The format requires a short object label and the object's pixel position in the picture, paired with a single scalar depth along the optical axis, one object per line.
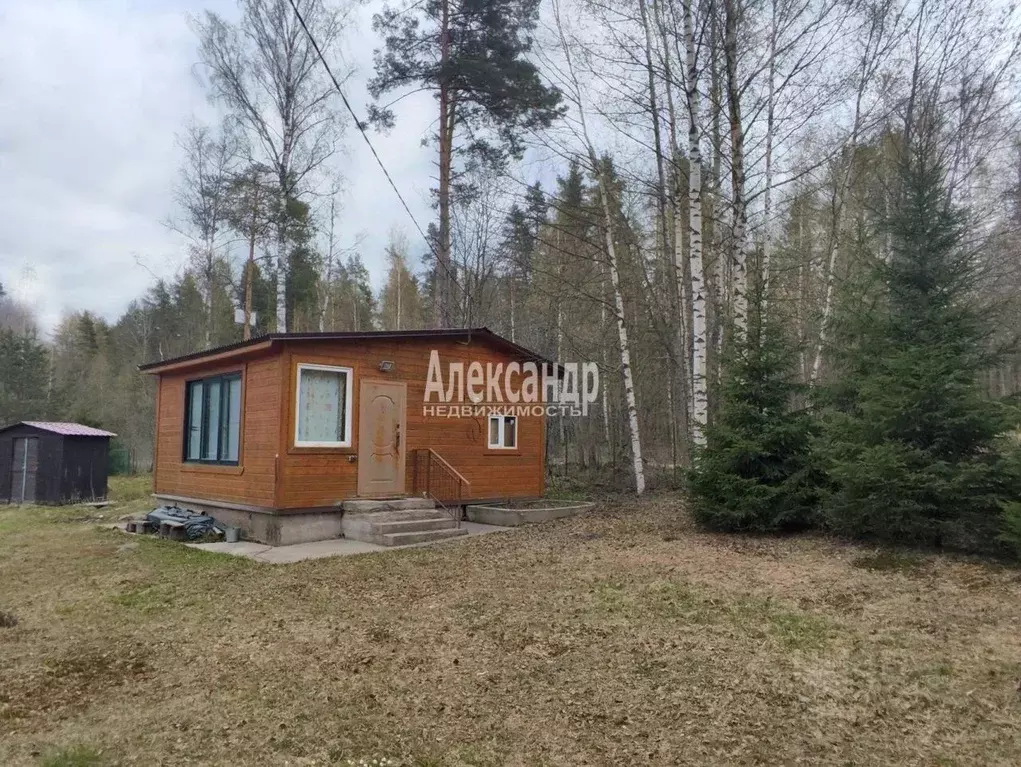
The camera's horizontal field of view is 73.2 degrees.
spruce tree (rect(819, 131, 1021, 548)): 6.89
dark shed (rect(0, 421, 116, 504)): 16.39
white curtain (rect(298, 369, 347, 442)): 10.09
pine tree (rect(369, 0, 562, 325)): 15.88
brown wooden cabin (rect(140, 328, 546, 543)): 9.95
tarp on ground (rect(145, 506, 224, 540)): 10.73
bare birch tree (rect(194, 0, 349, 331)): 17.66
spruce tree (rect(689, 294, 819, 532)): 8.55
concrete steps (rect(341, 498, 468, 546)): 9.89
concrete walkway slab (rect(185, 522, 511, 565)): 8.95
